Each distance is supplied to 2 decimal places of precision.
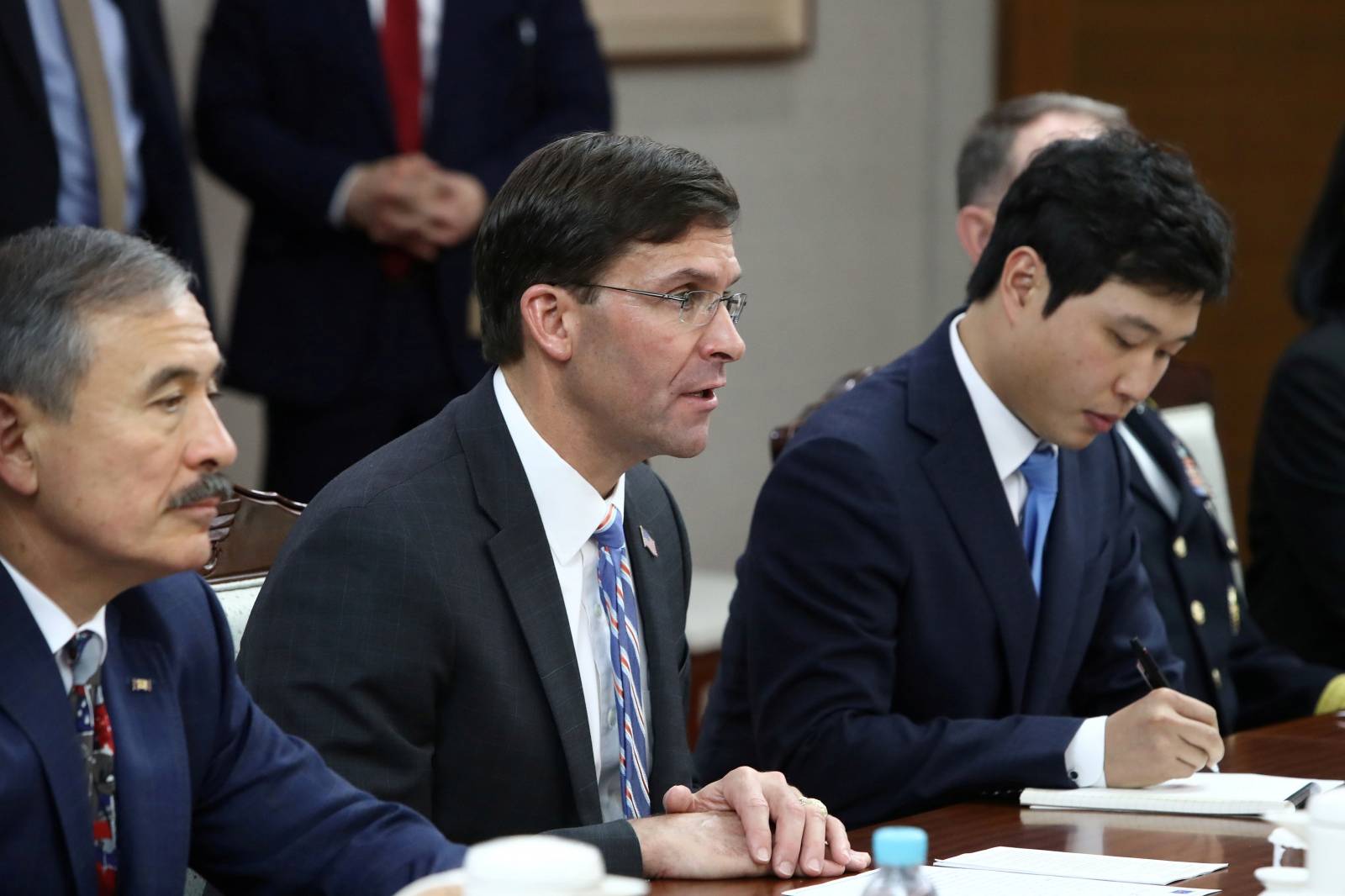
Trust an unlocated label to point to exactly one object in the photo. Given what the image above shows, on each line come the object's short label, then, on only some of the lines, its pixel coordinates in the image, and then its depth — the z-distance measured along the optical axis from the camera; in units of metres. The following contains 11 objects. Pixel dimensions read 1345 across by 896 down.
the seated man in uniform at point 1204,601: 6.69
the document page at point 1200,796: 4.63
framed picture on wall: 10.70
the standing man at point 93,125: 7.35
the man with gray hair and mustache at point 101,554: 3.47
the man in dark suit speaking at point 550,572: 4.26
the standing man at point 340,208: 8.17
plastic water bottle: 2.88
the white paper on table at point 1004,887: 3.83
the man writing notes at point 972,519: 5.21
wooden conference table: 4.00
